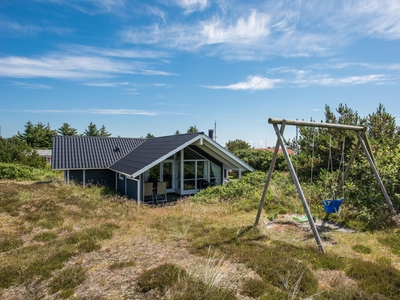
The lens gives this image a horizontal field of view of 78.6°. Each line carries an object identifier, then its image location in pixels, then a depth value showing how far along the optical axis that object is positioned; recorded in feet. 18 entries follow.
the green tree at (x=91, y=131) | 191.62
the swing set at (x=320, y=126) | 16.17
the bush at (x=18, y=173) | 60.64
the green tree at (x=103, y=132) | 197.96
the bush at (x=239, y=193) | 29.66
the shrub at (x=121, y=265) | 14.32
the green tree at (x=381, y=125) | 40.40
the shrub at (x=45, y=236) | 20.17
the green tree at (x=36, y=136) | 149.89
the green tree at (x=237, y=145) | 117.29
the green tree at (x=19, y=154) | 70.95
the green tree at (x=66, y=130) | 168.86
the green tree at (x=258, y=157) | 80.02
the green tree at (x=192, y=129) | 120.31
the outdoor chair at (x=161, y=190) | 39.78
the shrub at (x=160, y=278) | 12.01
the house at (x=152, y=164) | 40.11
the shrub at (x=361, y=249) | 15.74
